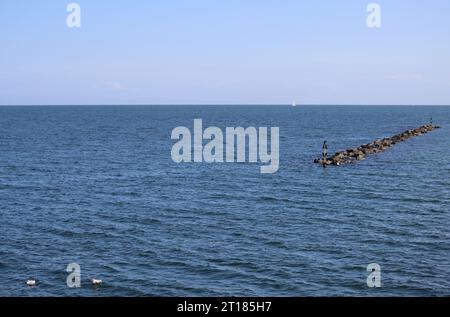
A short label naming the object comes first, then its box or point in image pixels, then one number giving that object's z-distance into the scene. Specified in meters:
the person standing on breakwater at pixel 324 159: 68.00
